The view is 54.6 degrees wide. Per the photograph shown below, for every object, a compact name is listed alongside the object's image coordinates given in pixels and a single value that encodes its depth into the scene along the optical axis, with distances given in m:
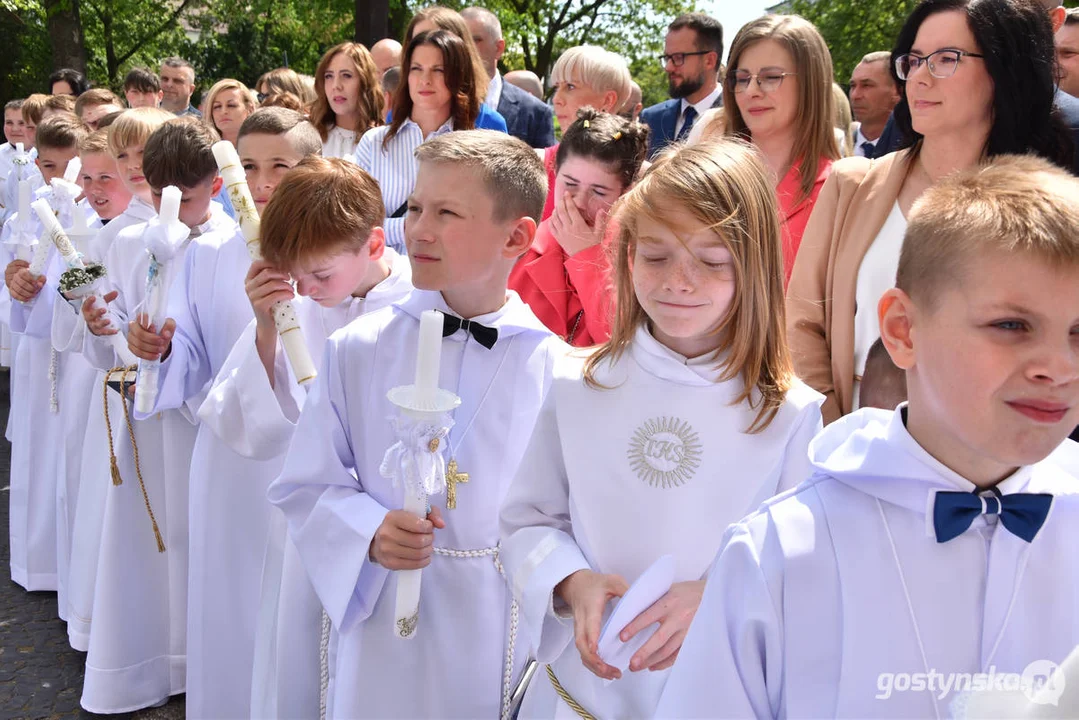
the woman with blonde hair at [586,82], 5.18
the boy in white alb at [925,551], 1.53
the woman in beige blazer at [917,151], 2.83
